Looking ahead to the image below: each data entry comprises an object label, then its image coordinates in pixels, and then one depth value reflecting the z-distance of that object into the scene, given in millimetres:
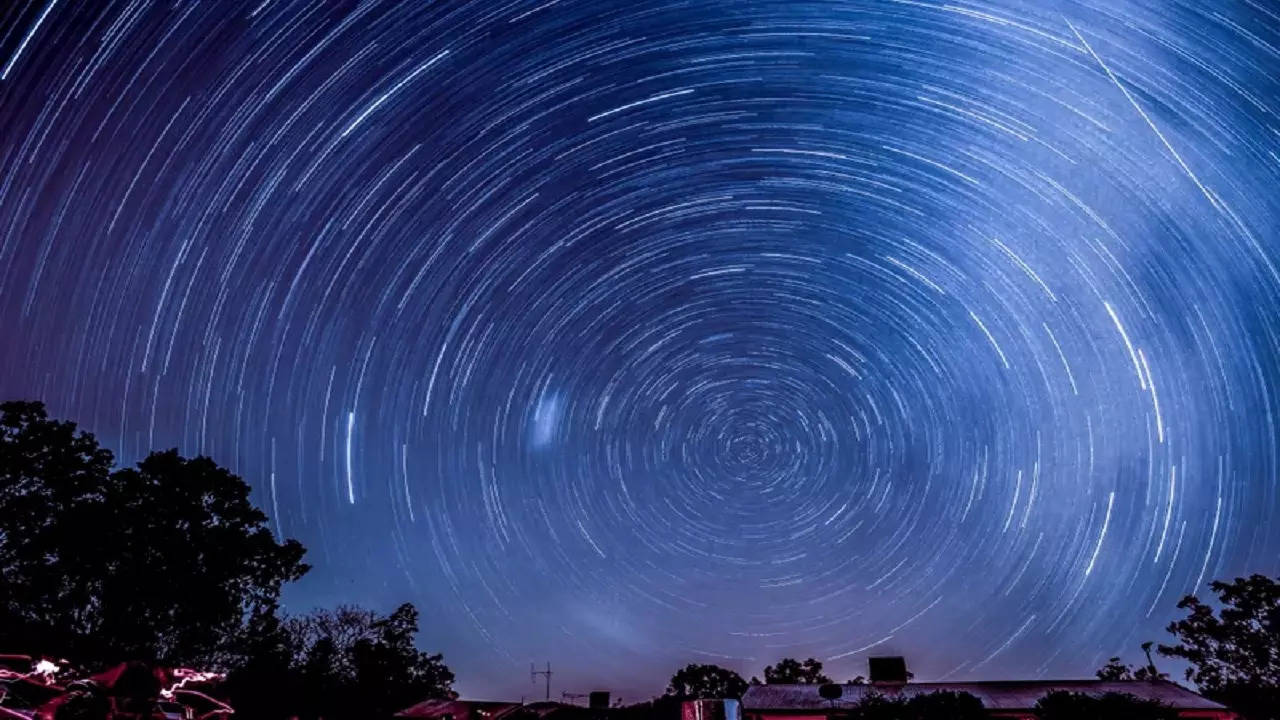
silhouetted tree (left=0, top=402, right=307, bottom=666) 19391
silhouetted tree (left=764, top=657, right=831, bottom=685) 75438
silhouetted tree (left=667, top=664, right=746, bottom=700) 83562
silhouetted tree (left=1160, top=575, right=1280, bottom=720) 39844
